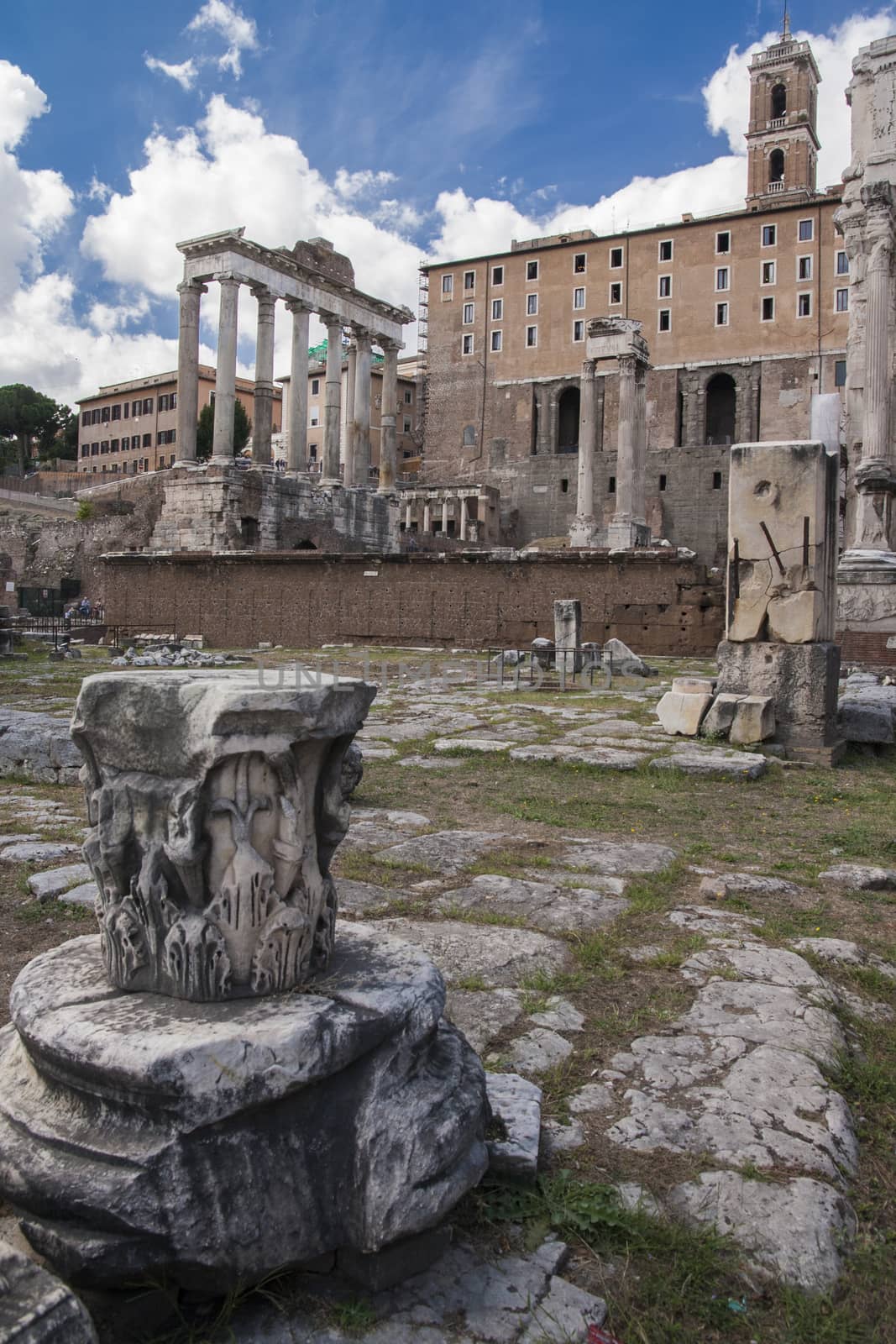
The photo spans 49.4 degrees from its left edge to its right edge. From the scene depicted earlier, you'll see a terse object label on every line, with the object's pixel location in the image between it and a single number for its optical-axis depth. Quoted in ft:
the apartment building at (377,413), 218.79
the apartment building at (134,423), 217.36
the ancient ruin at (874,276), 58.03
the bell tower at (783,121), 193.67
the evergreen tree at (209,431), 186.91
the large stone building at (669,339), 159.02
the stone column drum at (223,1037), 5.74
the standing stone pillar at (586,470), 109.50
